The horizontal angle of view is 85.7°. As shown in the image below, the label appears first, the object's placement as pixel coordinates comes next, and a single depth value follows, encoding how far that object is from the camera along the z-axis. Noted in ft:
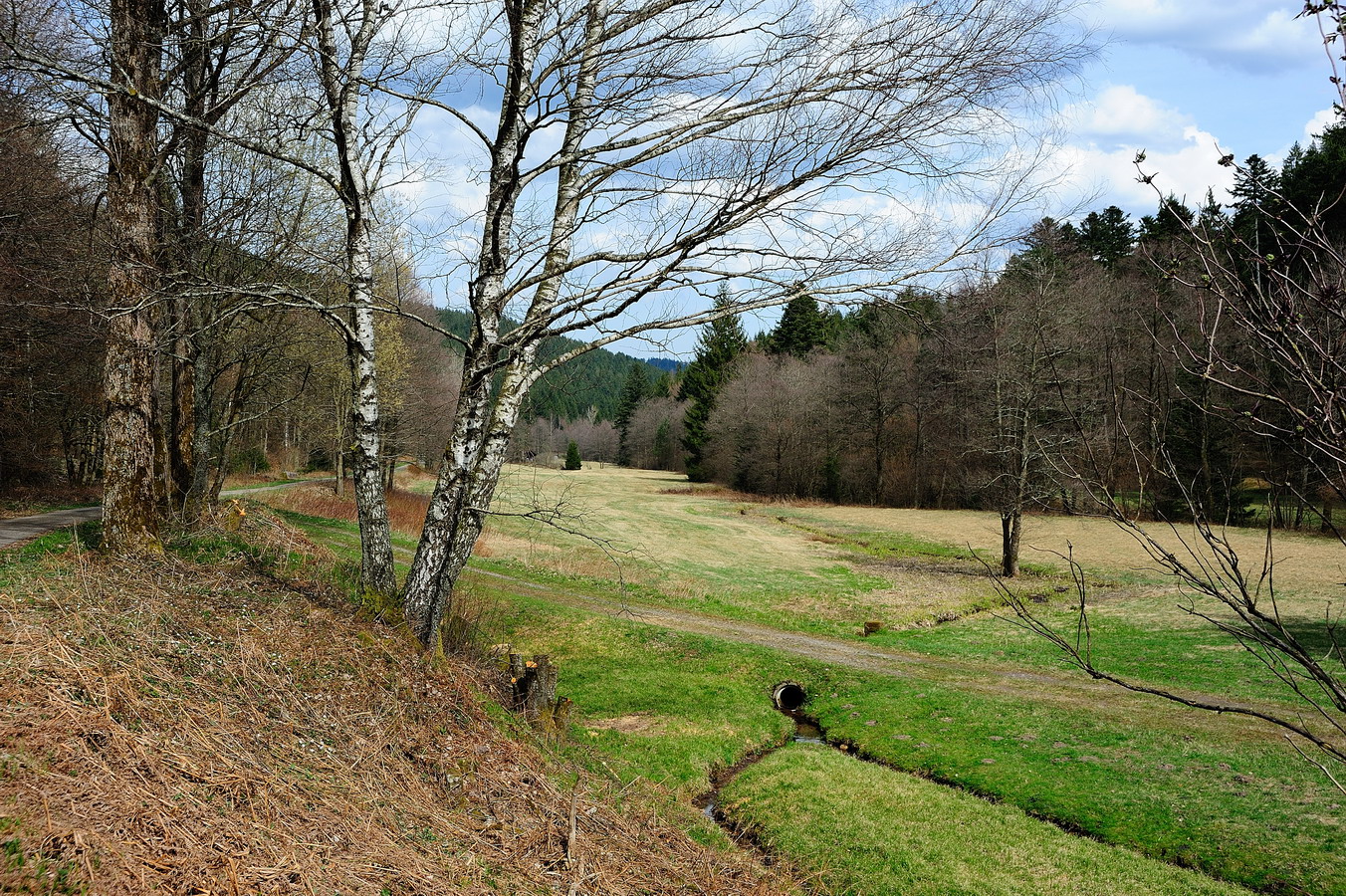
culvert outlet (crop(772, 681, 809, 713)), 44.35
